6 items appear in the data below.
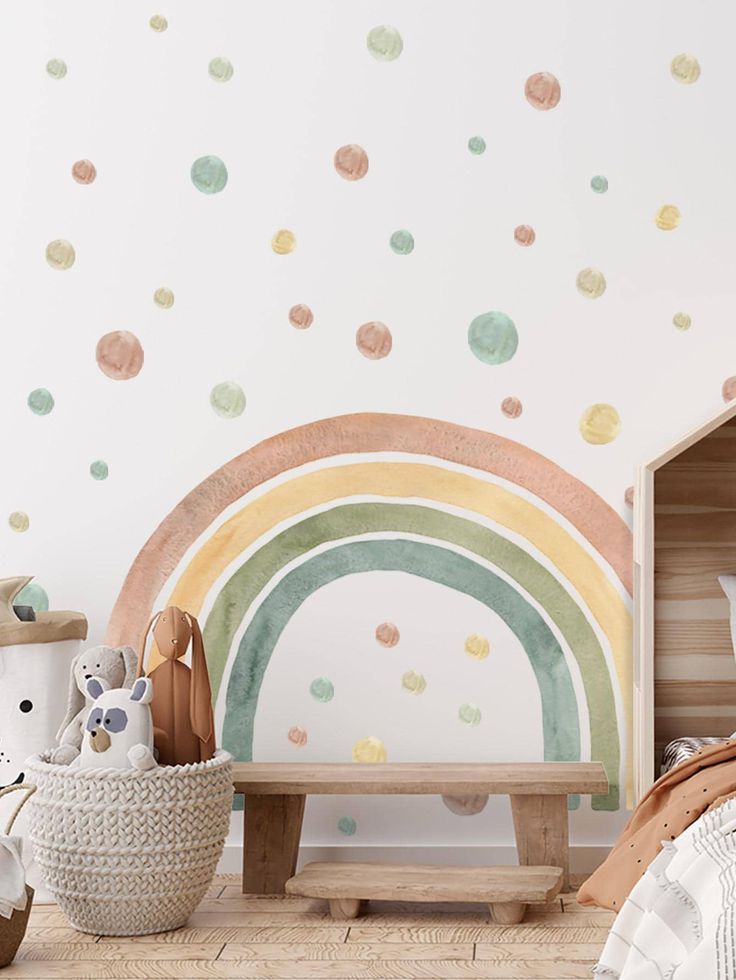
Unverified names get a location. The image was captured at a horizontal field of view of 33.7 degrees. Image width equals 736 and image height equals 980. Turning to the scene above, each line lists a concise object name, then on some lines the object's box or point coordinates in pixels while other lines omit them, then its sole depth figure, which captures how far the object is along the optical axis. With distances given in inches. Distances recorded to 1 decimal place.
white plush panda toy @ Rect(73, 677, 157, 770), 85.1
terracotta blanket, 74.2
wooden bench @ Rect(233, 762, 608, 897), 94.4
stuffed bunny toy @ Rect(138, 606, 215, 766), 89.1
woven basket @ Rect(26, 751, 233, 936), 83.7
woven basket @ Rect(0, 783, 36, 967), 79.2
